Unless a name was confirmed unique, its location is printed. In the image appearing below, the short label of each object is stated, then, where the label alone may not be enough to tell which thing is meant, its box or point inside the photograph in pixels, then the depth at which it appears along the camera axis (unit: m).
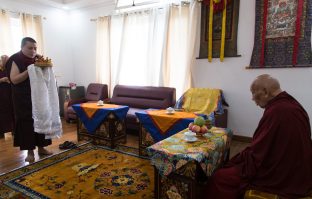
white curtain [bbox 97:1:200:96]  4.06
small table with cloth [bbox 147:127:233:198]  1.53
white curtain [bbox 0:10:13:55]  4.36
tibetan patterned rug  2.10
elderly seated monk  1.36
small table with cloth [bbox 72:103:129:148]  3.31
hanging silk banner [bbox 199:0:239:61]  3.60
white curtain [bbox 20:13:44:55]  4.74
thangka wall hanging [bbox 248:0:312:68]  3.07
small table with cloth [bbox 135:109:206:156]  2.66
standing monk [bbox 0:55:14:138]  3.69
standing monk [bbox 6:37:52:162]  2.68
